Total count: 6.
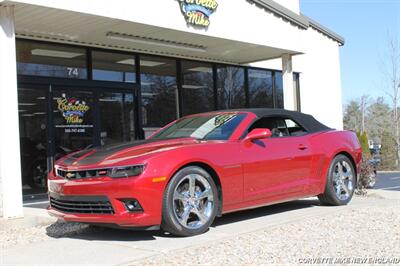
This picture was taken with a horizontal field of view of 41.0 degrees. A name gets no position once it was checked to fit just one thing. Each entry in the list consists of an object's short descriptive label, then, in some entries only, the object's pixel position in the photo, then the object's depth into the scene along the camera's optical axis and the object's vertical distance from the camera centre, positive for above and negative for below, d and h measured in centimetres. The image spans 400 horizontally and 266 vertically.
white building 801 +156
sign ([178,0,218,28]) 981 +228
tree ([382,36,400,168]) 2856 -11
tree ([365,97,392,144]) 7943 +134
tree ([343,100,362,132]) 8541 +179
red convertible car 554 -46
